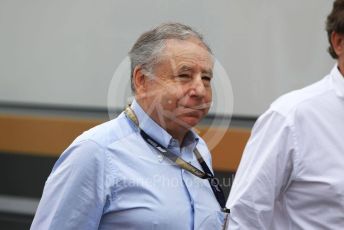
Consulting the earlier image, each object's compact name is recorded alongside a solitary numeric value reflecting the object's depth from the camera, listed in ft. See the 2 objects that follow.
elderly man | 14.17
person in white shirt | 15.12
